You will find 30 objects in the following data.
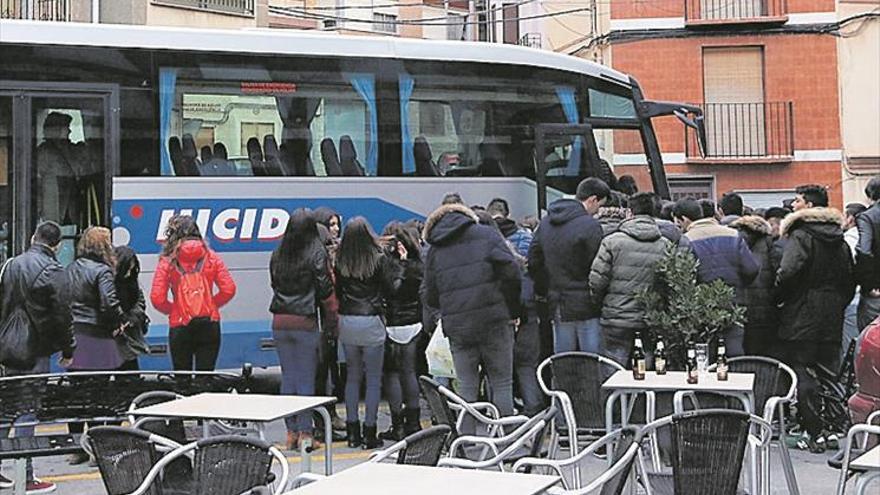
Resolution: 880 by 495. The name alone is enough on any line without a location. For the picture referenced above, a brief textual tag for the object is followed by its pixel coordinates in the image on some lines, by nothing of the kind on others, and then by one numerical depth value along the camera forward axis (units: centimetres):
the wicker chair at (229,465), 454
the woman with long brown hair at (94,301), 874
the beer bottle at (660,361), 691
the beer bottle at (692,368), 659
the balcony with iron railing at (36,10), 1942
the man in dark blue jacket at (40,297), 802
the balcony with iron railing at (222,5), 2033
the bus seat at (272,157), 1114
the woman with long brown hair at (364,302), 889
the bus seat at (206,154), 1094
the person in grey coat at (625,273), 830
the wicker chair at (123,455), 480
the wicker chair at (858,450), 452
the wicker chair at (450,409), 589
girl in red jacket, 893
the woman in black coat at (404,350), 926
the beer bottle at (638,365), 665
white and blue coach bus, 1047
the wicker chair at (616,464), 428
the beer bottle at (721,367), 660
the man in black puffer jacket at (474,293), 805
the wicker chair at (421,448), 466
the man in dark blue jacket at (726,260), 874
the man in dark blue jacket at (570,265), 873
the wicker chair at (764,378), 715
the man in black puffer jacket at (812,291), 866
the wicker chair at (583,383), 719
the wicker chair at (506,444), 503
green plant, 785
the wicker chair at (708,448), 500
